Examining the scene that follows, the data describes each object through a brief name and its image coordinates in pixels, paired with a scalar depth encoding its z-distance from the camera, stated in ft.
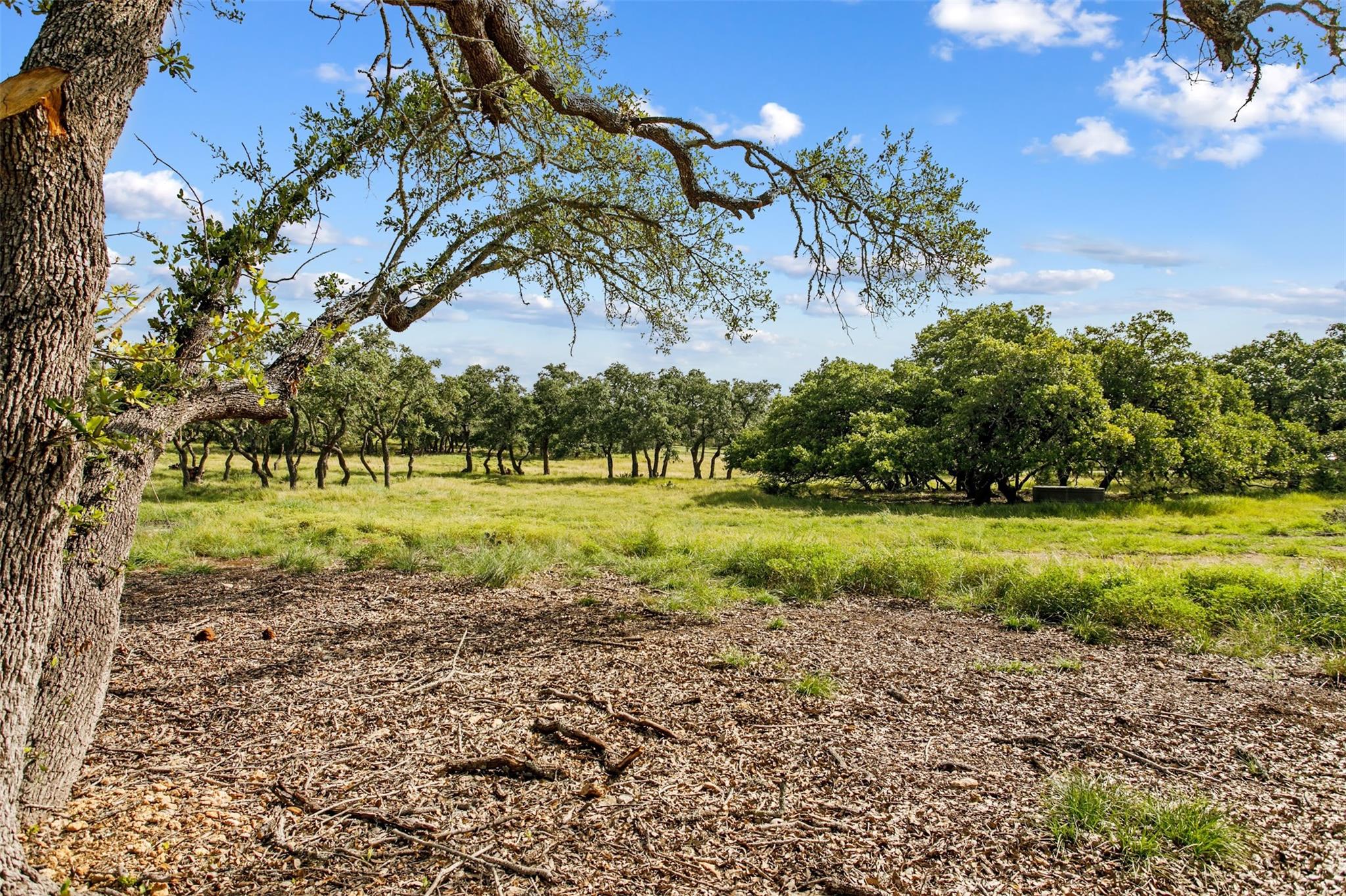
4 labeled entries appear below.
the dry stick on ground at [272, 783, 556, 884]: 9.85
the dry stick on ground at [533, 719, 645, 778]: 12.86
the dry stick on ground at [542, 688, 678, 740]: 14.28
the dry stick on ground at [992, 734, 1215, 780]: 13.00
